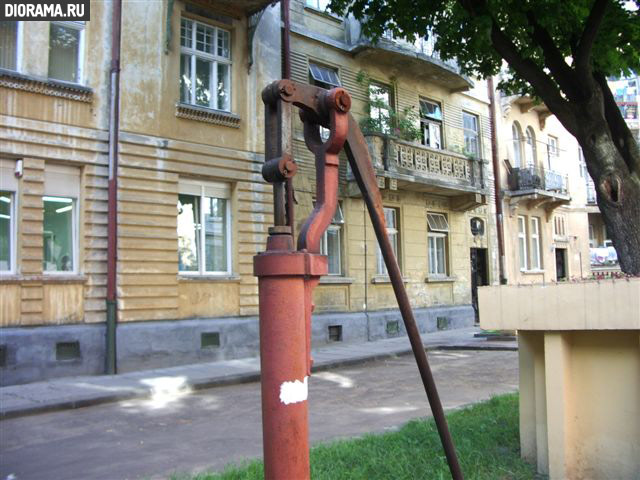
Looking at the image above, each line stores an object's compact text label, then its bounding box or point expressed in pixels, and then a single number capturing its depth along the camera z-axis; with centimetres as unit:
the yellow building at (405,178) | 1608
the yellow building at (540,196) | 2262
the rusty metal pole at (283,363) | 216
